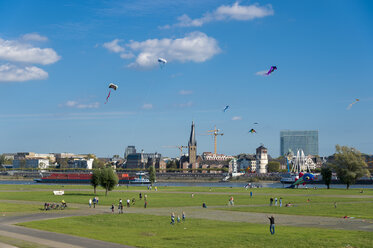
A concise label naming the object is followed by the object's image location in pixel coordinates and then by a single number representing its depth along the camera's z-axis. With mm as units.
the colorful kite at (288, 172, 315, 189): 158150
